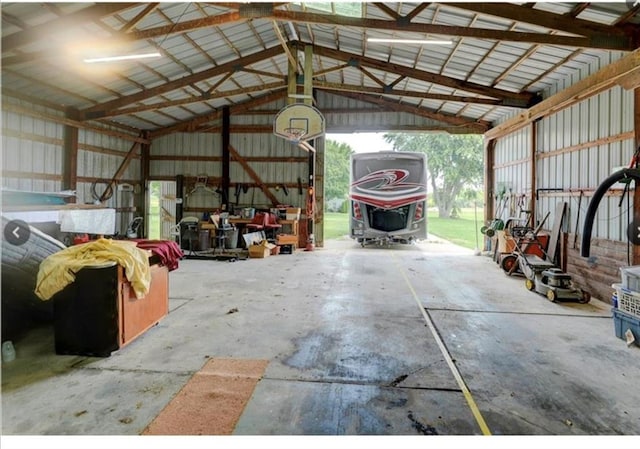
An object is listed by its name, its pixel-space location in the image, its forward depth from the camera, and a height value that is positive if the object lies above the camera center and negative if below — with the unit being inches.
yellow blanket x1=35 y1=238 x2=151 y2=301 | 117.2 -13.7
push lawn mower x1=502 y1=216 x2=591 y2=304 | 197.9 -28.9
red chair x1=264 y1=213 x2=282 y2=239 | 402.9 -1.3
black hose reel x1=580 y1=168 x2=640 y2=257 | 136.9 +11.4
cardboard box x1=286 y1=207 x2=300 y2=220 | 416.6 +12.7
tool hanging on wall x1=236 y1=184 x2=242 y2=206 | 465.4 +41.9
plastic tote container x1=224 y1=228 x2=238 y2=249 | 413.1 -18.0
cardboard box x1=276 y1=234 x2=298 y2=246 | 387.5 -16.4
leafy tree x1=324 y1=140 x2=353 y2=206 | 1392.7 +210.1
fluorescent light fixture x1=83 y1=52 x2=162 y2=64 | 247.1 +114.1
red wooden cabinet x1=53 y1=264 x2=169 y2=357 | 119.7 -30.5
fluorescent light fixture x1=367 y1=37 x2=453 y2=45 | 235.5 +121.3
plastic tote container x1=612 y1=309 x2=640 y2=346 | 136.9 -38.1
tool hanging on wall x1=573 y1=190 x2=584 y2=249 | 231.8 +2.3
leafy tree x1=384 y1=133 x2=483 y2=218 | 967.9 +184.4
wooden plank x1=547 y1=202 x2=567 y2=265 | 250.1 -3.3
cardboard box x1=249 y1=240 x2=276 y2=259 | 350.3 -26.5
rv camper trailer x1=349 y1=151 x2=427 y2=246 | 409.1 +32.8
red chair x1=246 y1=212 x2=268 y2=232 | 396.8 +1.9
